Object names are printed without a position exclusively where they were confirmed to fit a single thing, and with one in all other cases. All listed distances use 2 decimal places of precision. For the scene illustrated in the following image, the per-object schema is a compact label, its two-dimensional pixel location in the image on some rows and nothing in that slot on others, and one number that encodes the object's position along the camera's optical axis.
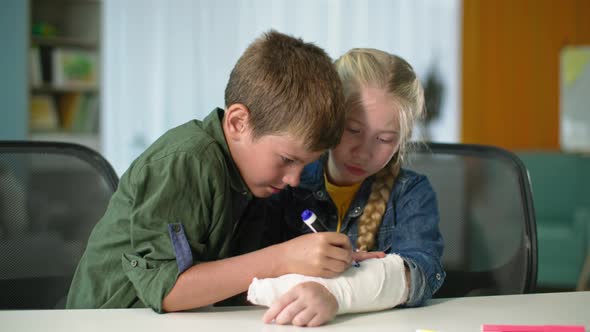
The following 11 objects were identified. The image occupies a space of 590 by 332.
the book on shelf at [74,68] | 4.98
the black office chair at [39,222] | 1.61
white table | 1.22
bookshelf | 4.97
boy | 1.30
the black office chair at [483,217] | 1.66
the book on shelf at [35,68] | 4.86
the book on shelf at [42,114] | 4.94
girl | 1.30
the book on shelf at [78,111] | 5.20
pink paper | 1.22
